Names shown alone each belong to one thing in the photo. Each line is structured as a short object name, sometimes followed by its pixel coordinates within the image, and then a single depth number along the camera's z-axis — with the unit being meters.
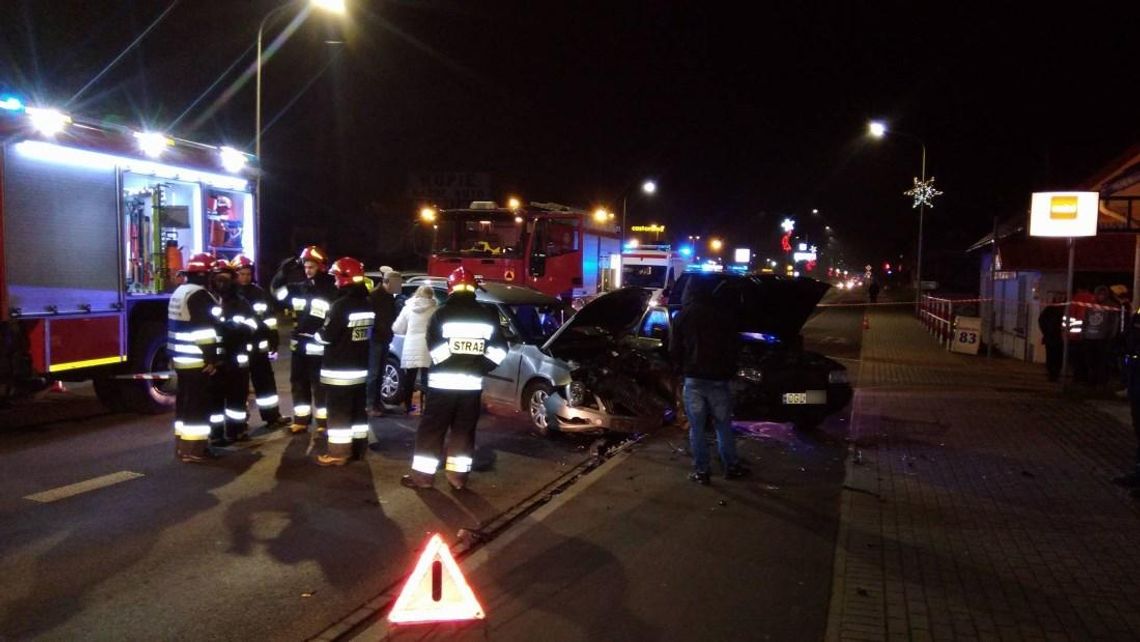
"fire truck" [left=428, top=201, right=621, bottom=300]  17.78
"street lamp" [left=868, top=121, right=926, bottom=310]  26.98
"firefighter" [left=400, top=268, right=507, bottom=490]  6.80
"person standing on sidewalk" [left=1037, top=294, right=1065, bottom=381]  14.45
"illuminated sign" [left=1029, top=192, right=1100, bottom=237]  12.27
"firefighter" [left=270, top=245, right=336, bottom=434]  8.42
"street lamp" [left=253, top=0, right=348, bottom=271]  11.88
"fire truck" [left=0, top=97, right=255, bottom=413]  8.22
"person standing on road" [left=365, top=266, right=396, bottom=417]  9.62
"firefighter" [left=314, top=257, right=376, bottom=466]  7.56
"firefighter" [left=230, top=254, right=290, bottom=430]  8.95
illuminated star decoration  30.91
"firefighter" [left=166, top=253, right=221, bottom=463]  7.55
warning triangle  4.15
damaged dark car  8.75
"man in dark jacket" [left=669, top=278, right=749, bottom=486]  7.04
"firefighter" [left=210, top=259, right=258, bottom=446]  8.17
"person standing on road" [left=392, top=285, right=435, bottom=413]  9.14
